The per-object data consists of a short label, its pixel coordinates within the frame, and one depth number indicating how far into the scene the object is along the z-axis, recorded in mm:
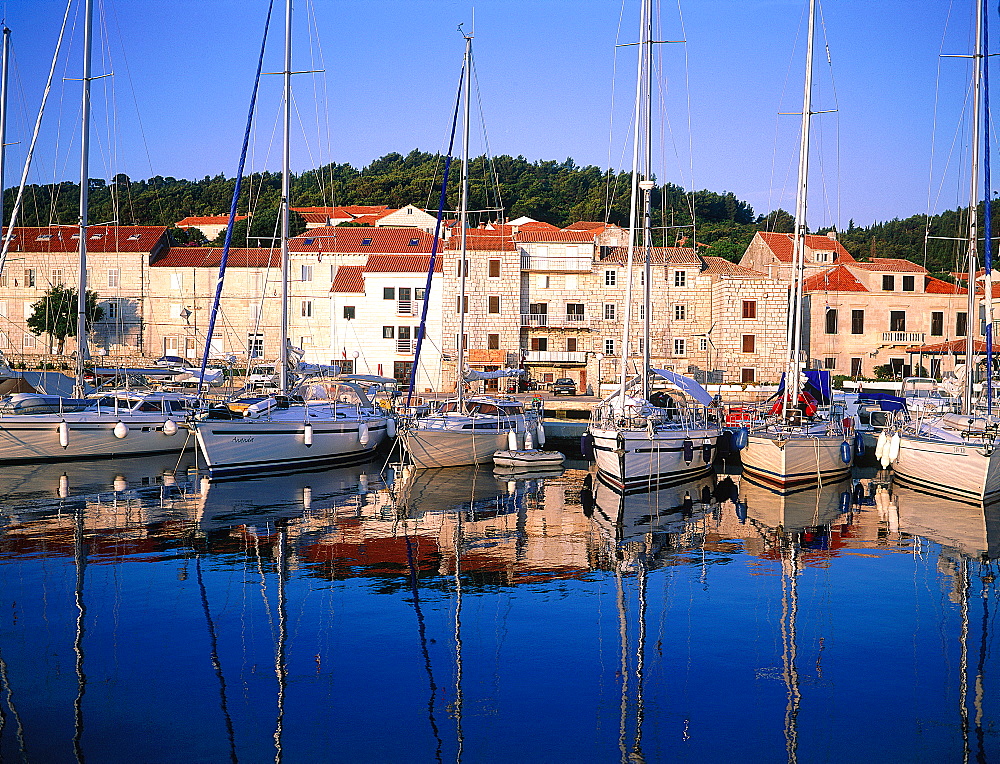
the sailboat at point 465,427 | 28703
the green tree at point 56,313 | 57750
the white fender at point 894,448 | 25734
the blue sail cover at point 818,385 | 32044
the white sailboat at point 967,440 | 22891
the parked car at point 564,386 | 50419
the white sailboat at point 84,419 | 28797
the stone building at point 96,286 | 63781
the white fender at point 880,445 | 26938
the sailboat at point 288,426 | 26969
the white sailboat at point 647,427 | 24688
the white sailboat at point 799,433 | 26016
